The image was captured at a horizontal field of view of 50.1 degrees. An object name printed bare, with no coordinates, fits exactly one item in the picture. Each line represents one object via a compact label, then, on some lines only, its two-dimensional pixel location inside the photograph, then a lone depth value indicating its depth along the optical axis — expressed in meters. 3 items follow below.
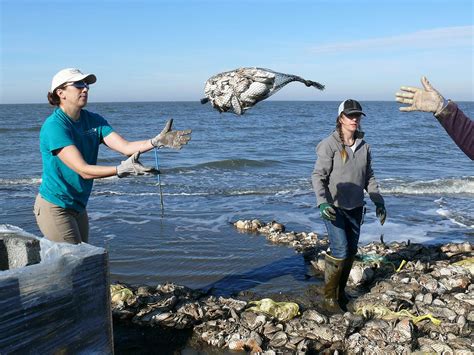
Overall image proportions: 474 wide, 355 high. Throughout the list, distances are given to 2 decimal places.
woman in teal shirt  3.70
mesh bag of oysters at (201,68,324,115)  4.60
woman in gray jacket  4.96
